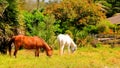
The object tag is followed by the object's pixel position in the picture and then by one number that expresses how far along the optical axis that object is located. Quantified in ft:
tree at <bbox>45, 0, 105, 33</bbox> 124.77
